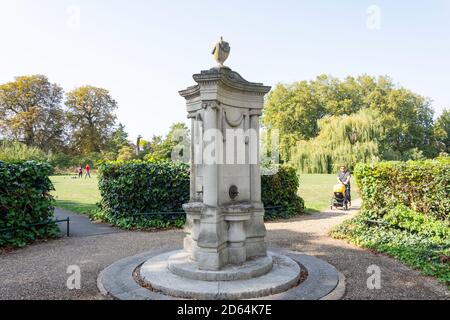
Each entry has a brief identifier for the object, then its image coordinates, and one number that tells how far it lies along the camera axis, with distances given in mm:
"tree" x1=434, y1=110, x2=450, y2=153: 50000
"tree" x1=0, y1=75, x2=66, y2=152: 46625
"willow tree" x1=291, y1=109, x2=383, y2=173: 32594
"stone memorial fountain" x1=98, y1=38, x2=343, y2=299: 4766
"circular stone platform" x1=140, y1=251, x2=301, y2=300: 4492
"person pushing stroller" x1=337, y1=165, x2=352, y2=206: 13719
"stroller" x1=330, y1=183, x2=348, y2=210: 13441
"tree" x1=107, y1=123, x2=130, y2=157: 52184
